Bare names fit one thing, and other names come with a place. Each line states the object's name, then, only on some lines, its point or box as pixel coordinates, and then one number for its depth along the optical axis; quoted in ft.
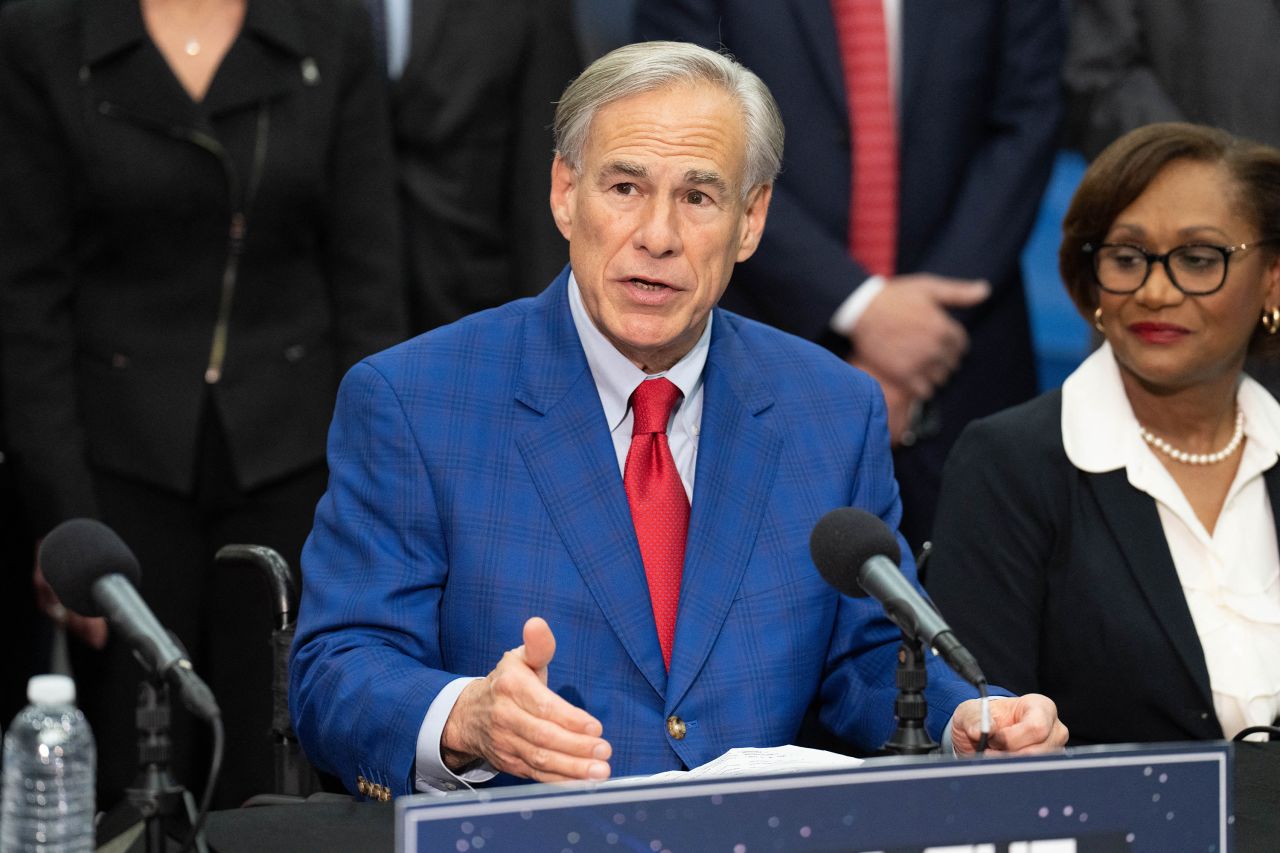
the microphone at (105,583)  17.26
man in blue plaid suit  18.42
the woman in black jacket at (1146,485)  19.58
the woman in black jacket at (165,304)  20.56
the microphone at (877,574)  17.52
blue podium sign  16.84
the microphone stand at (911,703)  17.60
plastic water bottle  17.21
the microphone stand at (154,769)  17.23
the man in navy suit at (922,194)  21.20
